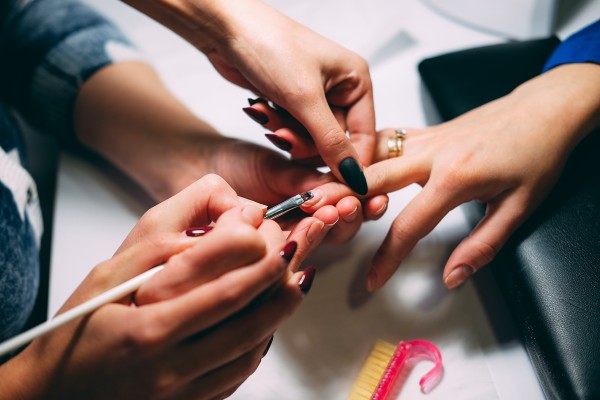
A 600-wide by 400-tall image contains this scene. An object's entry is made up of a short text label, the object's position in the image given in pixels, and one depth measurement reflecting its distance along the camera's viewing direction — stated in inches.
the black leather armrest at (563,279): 19.3
